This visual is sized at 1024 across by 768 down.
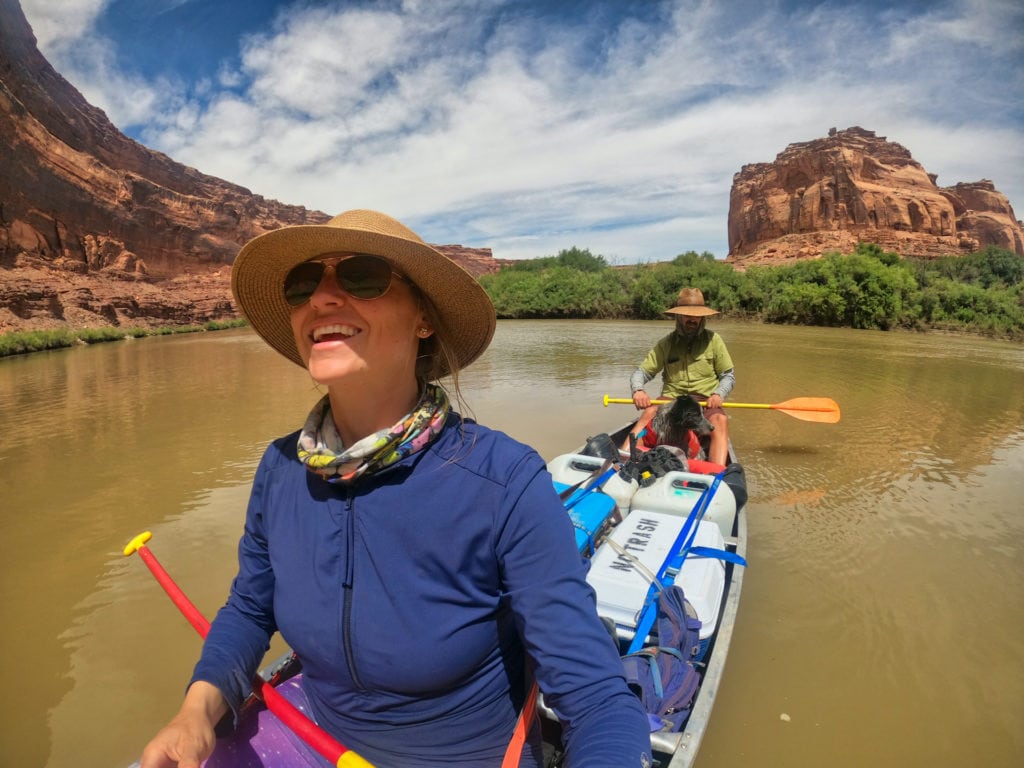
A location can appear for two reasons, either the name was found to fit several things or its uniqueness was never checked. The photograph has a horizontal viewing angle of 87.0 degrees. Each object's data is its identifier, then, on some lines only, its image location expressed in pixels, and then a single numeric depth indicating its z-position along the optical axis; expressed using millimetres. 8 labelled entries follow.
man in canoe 5461
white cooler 2555
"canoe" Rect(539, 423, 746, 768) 1939
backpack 2045
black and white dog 5555
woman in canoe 1139
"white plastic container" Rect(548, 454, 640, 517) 4121
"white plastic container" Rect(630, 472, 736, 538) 3809
